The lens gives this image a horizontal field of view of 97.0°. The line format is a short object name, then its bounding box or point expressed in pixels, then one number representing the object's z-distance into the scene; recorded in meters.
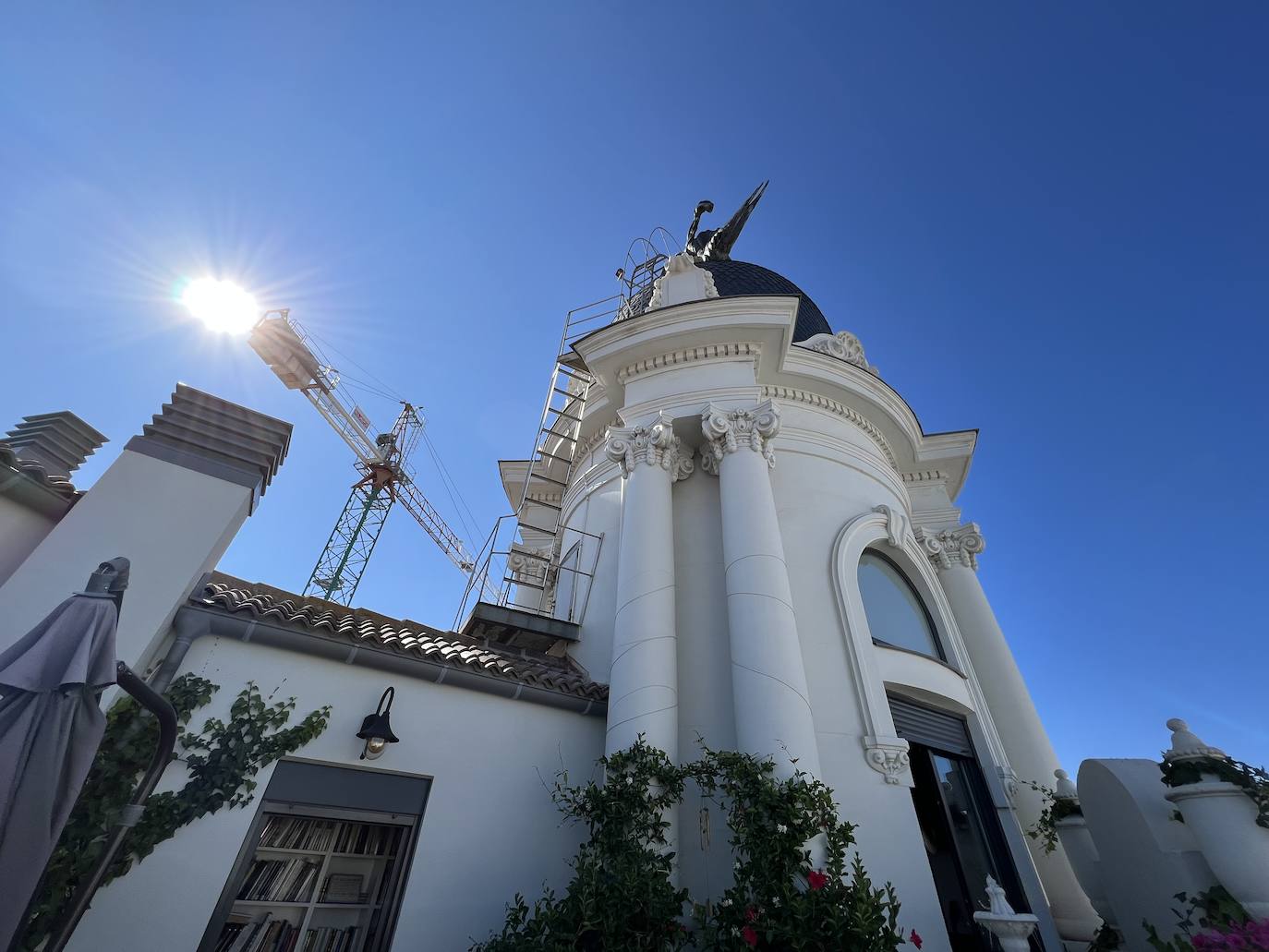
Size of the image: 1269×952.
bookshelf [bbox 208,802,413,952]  4.62
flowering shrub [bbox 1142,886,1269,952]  4.10
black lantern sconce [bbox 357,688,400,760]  5.21
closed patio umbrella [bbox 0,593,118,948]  2.68
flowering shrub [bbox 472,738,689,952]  4.49
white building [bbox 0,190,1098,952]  4.90
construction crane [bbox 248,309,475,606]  47.84
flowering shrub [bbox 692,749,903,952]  4.20
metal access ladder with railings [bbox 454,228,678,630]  9.82
